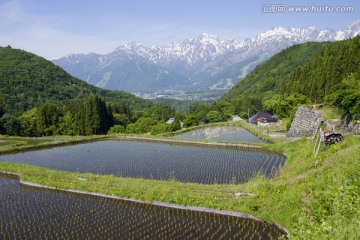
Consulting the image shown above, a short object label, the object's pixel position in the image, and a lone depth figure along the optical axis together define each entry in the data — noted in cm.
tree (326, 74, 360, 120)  2800
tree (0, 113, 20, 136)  6228
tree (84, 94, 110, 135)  6506
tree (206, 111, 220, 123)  8566
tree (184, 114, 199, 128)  7488
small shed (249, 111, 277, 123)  6752
